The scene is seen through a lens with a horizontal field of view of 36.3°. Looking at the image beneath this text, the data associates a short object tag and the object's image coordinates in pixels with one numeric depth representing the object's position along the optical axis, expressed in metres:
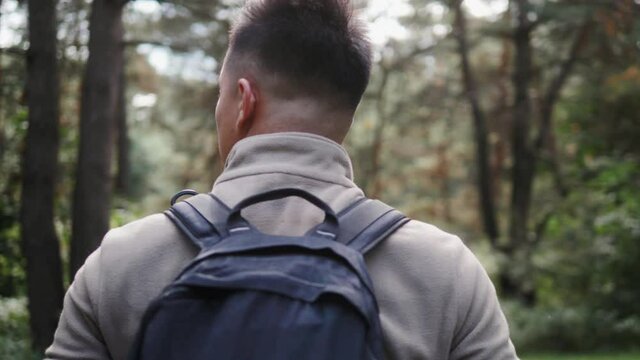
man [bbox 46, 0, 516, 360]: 1.74
